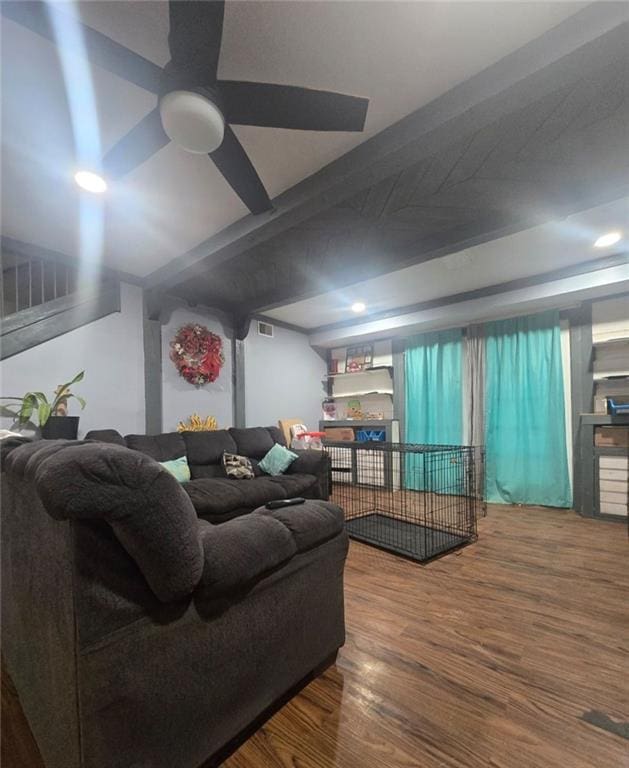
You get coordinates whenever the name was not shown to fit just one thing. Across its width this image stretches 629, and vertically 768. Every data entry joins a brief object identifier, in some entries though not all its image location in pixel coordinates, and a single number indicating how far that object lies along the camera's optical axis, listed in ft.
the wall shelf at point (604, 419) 10.32
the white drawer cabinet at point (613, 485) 10.32
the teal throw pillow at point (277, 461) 11.27
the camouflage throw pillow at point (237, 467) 10.42
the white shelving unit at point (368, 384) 16.49
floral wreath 11.77
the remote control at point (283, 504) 4.50
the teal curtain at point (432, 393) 14.02
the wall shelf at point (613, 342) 10.75
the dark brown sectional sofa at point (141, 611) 2.42
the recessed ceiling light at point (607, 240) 8.59
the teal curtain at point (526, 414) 11.81
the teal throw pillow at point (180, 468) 9.62
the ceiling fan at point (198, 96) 3.48
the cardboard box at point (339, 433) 16.46
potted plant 8.02
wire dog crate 8.92
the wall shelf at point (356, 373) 16.22
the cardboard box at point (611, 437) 10.38
